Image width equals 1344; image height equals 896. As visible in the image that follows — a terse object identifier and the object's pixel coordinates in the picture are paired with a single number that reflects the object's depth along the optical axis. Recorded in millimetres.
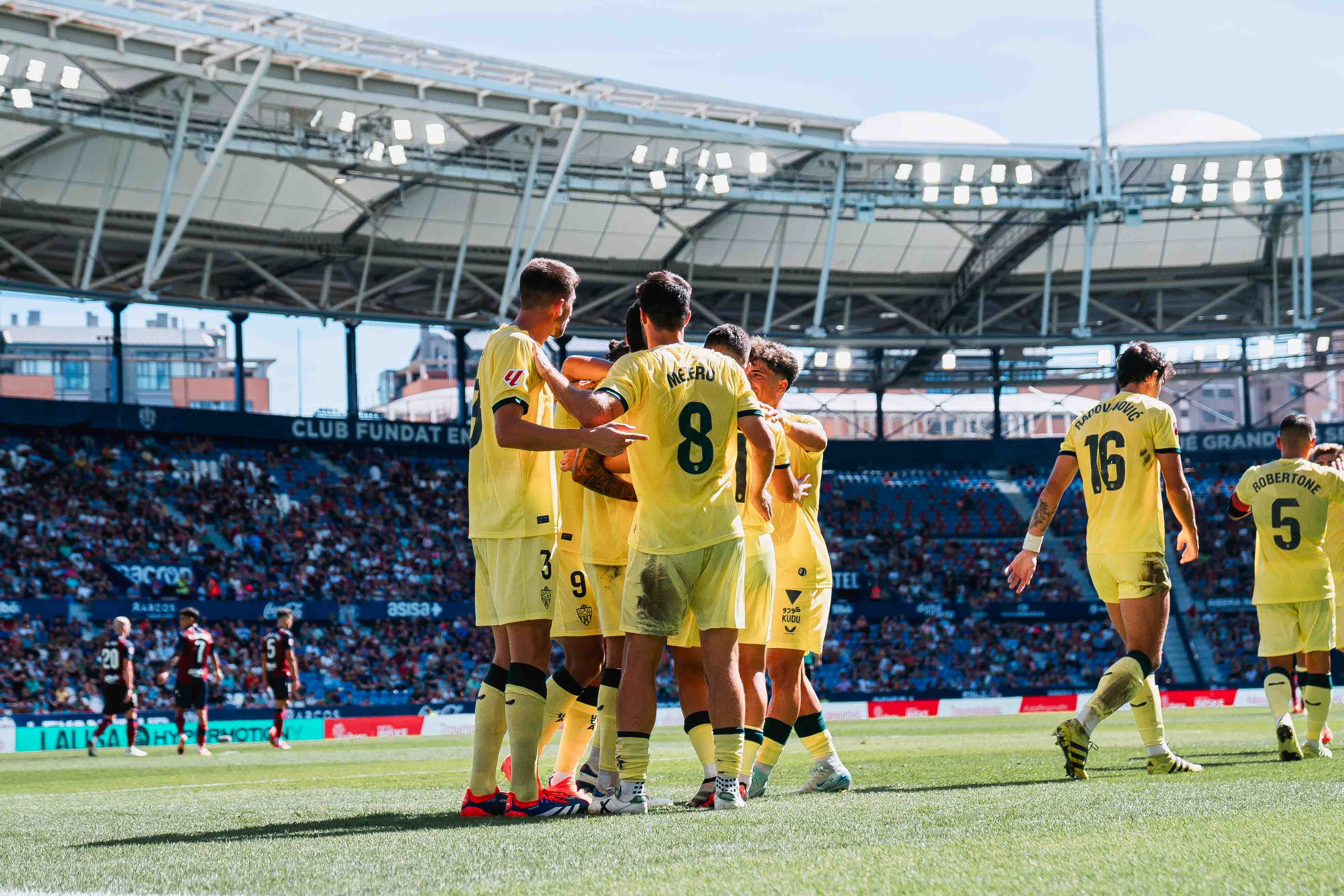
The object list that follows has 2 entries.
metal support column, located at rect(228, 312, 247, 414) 36656
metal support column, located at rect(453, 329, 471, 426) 38844
